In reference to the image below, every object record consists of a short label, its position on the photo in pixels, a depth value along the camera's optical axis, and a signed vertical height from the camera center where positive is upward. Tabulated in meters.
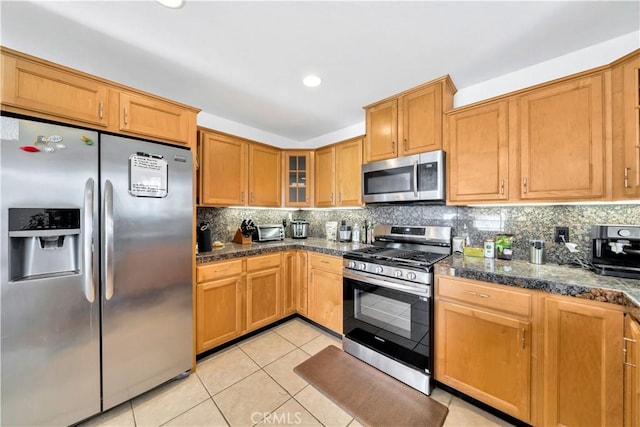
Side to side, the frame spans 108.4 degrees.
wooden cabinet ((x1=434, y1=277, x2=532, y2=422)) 1.40 -0.87
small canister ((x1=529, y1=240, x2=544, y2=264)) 1.72 -0.30
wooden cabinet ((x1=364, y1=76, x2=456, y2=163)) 2.05 +0.88
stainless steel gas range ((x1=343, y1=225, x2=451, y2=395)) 1.74 -0.78
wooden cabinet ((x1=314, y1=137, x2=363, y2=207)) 2.77 +0.48
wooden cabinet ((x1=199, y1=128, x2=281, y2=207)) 2.44 +0.48
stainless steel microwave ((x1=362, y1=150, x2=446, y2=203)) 2.03 +0.31
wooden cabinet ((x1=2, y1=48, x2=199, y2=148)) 1.28 +0.72
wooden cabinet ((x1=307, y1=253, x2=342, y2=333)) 2.42 -0.87
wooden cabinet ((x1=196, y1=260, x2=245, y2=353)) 2.06 -0.86
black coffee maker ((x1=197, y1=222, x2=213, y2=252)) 2.25 -0.24
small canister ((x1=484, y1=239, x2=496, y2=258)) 1.89 -0.30
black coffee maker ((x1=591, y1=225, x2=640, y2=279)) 1.33 -0.23
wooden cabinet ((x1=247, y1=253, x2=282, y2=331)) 2.43 -0.86
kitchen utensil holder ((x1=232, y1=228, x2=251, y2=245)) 2.72 -0.32
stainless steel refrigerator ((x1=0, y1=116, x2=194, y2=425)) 1.25 -0.36
